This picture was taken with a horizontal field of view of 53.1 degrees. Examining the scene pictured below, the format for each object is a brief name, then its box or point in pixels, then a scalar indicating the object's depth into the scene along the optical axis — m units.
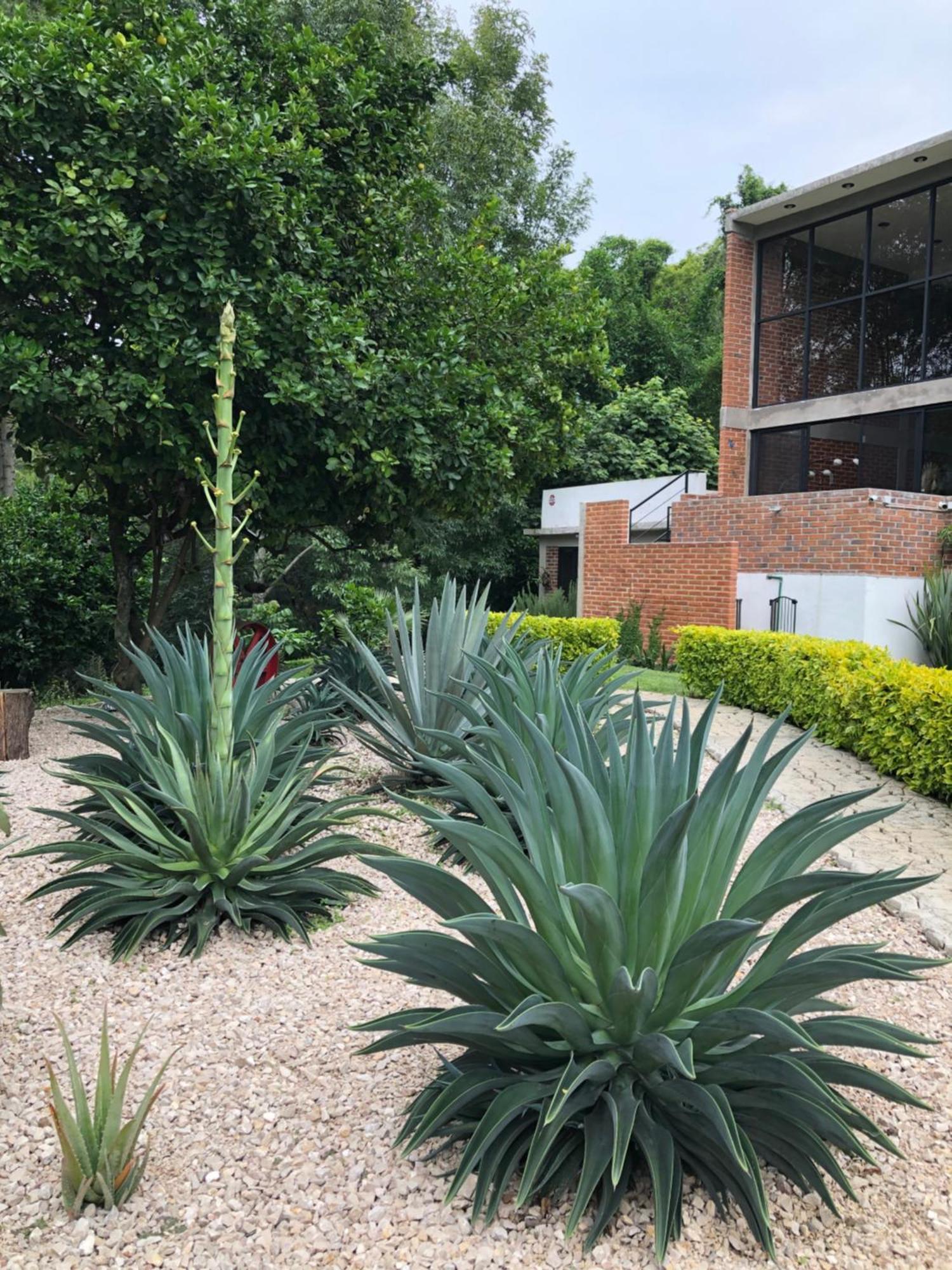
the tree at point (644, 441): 25.11
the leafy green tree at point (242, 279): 6.80
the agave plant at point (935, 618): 11.23
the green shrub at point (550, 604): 17.47
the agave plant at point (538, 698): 4.02
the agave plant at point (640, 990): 1.97
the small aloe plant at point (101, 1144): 2.17
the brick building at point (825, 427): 12.79
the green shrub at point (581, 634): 12.04
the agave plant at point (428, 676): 5.43
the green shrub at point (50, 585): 10.25
